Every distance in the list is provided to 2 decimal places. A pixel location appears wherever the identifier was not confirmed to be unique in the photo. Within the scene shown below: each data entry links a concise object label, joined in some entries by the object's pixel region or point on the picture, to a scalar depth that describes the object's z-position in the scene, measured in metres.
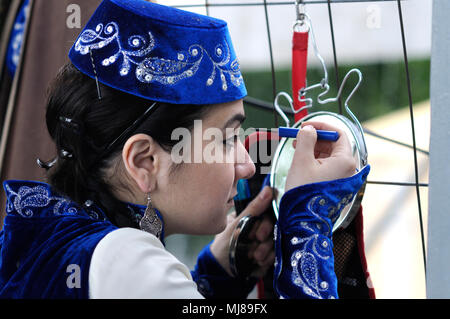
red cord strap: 1.79
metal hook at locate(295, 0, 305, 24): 1.78
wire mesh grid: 1.81
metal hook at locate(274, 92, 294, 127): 1.77
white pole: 1.64
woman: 1.66
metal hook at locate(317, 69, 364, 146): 1.73
